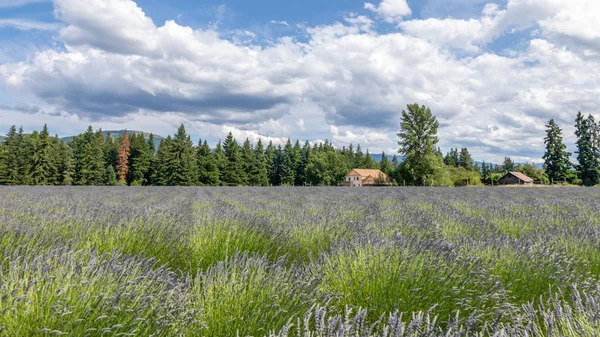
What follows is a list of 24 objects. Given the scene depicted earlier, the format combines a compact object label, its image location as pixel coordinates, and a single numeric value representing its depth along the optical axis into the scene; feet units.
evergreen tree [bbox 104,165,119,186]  179.14
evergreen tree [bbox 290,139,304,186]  257.34
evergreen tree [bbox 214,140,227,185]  196.34
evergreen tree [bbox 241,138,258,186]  211.61
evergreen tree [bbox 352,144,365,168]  317.83
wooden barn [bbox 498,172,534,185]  229.25
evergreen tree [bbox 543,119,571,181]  189.98
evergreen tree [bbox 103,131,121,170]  201.65
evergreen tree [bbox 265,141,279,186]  251.99
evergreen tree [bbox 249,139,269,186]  212.84
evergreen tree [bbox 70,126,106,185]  176.14
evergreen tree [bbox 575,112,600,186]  182.87
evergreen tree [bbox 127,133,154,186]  193.57
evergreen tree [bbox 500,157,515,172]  401.04
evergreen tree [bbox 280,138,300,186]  252.07
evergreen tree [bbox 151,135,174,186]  180.65
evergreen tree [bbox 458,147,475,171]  340.59
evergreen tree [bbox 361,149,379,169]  315.99
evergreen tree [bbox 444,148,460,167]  349.14
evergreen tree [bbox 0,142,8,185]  158.79
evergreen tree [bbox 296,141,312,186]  255.09
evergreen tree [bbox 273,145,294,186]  252.42
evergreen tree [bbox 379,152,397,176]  294.66
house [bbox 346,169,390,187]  268.15
